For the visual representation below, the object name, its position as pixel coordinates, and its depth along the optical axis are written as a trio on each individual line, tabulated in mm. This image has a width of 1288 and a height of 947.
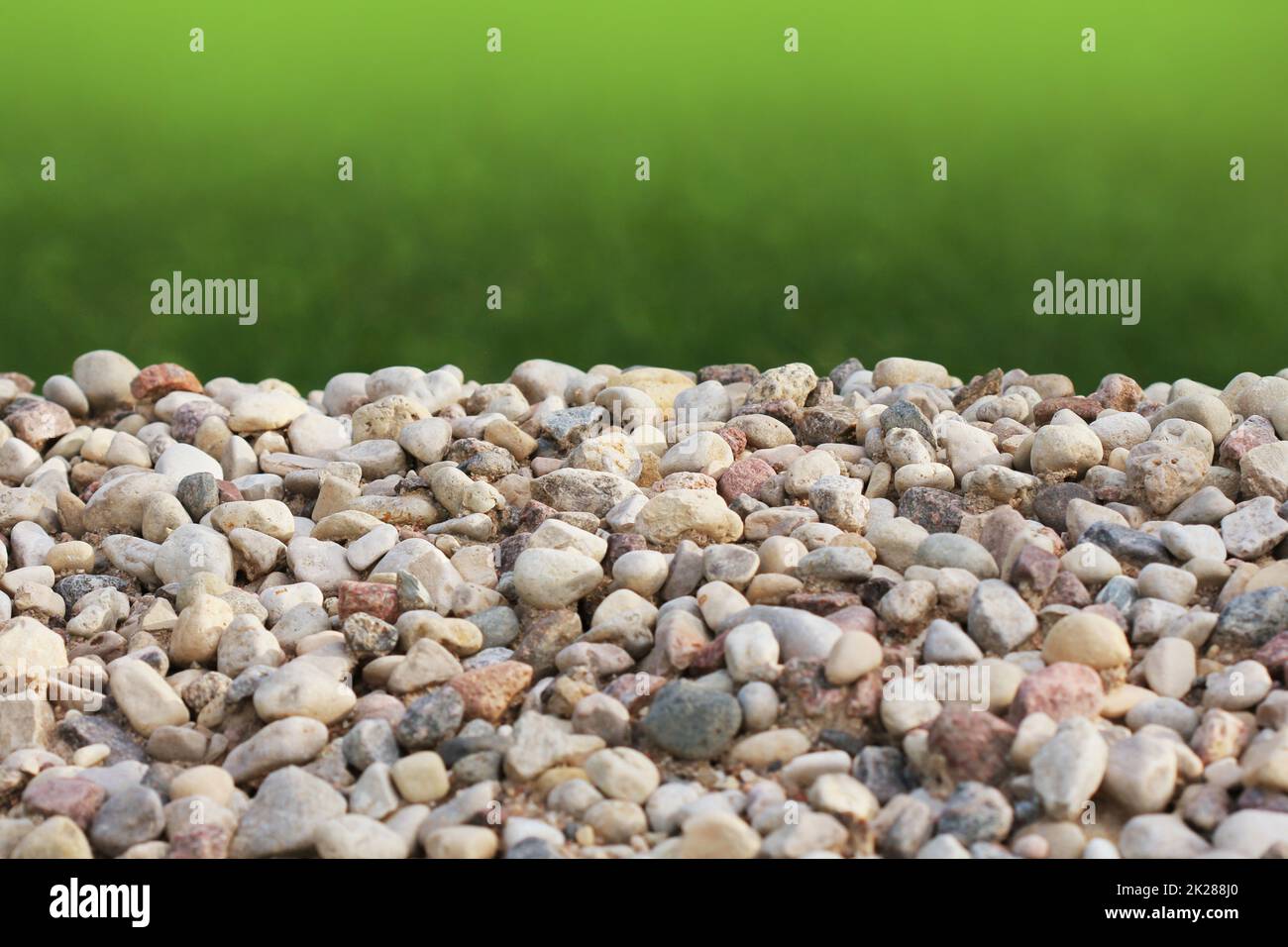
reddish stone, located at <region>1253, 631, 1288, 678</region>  798
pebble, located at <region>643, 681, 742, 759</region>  786
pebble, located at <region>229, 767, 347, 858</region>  769
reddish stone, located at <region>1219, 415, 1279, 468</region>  921
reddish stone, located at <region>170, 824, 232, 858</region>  767
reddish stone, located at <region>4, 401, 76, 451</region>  1060
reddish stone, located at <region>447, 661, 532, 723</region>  809
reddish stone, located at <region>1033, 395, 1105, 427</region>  987
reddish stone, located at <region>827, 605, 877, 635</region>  822
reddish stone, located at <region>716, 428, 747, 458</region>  962
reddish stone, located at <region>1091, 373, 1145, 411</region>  1008
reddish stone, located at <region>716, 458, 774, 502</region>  929
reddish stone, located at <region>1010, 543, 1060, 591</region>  835
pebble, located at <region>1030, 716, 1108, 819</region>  751
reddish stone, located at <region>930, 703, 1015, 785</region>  767
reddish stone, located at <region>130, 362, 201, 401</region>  1095
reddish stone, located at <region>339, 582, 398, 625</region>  864
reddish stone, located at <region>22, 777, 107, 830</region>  789
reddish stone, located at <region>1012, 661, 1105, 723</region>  782
